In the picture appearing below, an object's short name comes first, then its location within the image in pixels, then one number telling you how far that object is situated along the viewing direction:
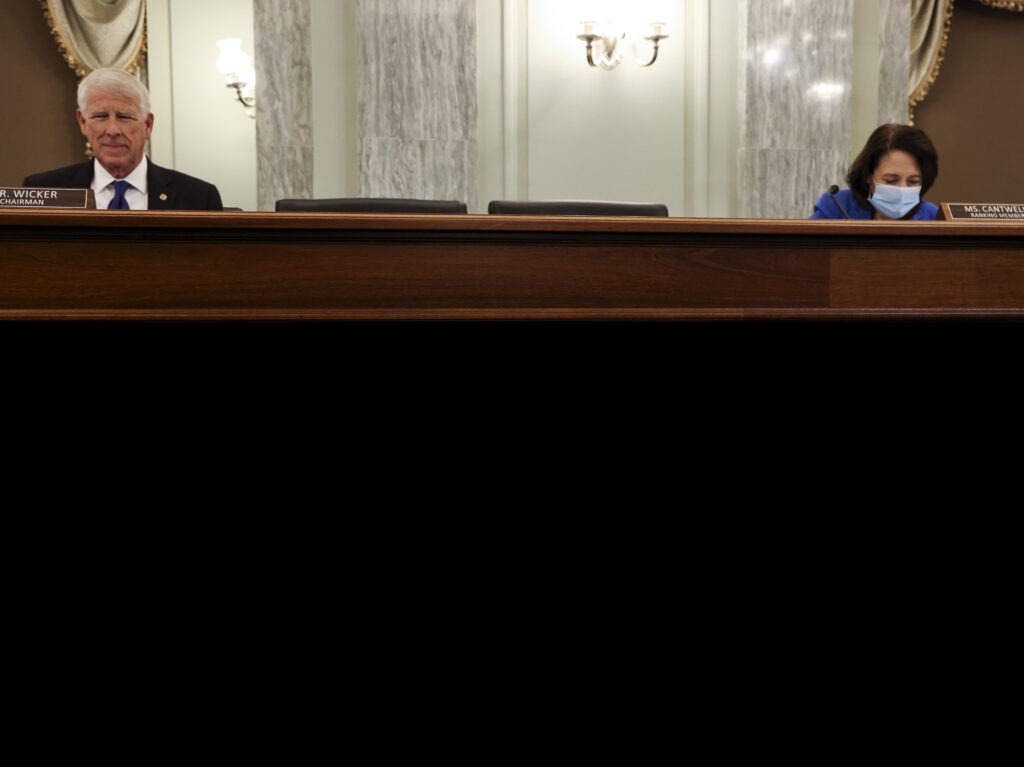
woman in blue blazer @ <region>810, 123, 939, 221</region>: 2.58
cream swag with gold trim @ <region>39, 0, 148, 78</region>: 4.50
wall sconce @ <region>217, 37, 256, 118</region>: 4.56
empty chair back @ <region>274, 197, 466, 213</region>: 2.03
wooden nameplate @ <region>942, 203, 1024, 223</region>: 1.48
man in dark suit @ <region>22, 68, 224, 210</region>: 2.65
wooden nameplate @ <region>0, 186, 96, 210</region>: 1.31
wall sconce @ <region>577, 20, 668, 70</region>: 4.29
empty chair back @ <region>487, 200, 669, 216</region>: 2.05
